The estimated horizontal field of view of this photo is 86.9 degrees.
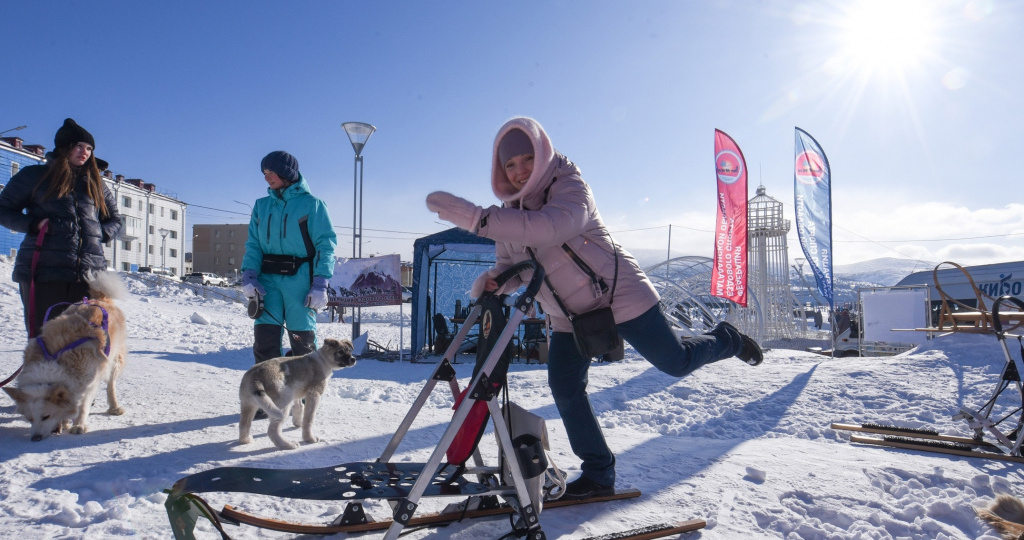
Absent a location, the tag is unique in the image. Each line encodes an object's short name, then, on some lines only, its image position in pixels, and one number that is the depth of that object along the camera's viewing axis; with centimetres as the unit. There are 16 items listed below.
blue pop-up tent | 1156
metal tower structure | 1917
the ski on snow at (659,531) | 221
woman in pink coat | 232
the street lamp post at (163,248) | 5475
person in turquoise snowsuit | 409
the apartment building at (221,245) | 6862
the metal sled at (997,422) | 382
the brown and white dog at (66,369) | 316
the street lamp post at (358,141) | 1234
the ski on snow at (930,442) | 383
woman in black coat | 353
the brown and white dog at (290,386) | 347
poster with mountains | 1114
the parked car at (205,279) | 4069
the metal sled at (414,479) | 175
